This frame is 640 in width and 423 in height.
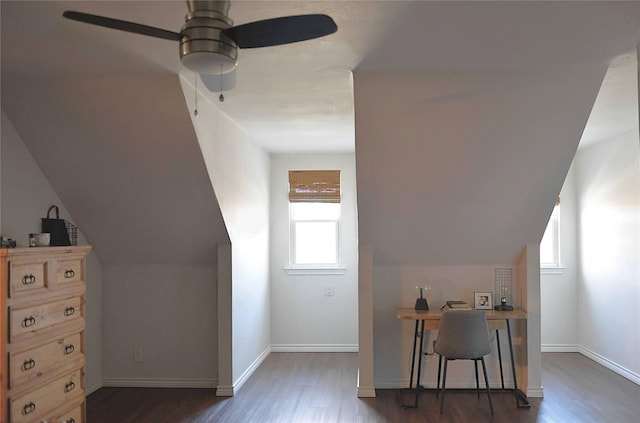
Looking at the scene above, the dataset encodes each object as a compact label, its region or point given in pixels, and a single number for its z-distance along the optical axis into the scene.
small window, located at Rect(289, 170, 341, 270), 6.45
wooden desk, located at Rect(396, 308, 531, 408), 4.34
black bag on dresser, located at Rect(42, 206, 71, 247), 4.05
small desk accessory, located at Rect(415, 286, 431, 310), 4.62
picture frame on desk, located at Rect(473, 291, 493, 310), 4.71
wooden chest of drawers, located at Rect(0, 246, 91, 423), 2.73
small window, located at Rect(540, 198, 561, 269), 6.30
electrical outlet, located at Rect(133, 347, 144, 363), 4.81
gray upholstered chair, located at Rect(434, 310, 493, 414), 4.05
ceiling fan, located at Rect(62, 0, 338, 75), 1.76
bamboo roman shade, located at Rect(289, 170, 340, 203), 6.45
